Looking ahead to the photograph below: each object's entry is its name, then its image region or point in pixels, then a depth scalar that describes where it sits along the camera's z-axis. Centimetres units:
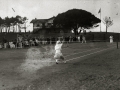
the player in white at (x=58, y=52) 1173
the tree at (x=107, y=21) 8766
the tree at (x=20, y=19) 7761
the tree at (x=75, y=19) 7362
